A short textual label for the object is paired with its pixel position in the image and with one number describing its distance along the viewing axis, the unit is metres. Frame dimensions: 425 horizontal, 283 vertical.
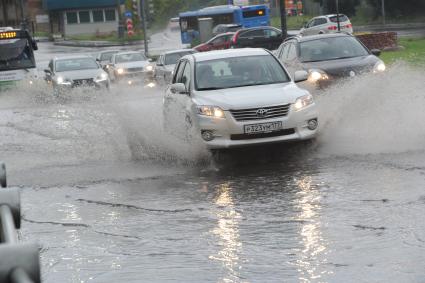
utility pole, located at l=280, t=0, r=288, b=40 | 35.92
